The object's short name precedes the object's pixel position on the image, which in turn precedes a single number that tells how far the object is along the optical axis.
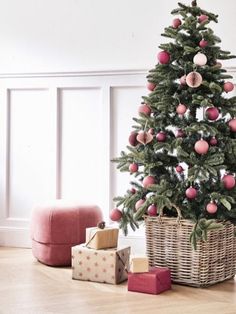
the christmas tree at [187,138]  3.03
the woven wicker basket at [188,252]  3.09
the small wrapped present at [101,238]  3.18
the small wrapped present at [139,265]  3.01
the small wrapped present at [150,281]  2.96
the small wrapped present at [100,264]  3.13
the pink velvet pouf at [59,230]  3.50
